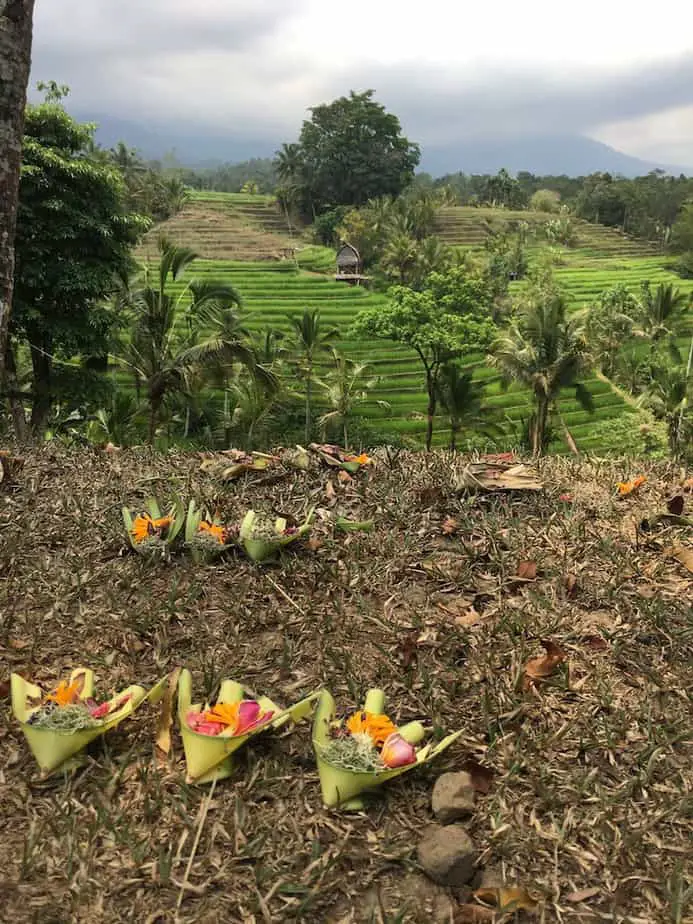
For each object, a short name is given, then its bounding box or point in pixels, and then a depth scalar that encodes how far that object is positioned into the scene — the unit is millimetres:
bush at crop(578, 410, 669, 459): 21141
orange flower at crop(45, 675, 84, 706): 1292
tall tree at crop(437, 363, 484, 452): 16375
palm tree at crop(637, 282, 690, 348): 27188
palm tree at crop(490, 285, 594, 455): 15938
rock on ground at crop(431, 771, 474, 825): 1155
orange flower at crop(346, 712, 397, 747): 1236
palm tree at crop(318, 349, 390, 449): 20156
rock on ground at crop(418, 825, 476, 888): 1059
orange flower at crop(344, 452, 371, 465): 2736
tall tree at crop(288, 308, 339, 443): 18938
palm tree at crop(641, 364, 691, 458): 18359
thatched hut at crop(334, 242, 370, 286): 35844
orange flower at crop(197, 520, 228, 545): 1968
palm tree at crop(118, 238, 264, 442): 11133
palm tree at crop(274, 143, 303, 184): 53438
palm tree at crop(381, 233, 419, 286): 33531
